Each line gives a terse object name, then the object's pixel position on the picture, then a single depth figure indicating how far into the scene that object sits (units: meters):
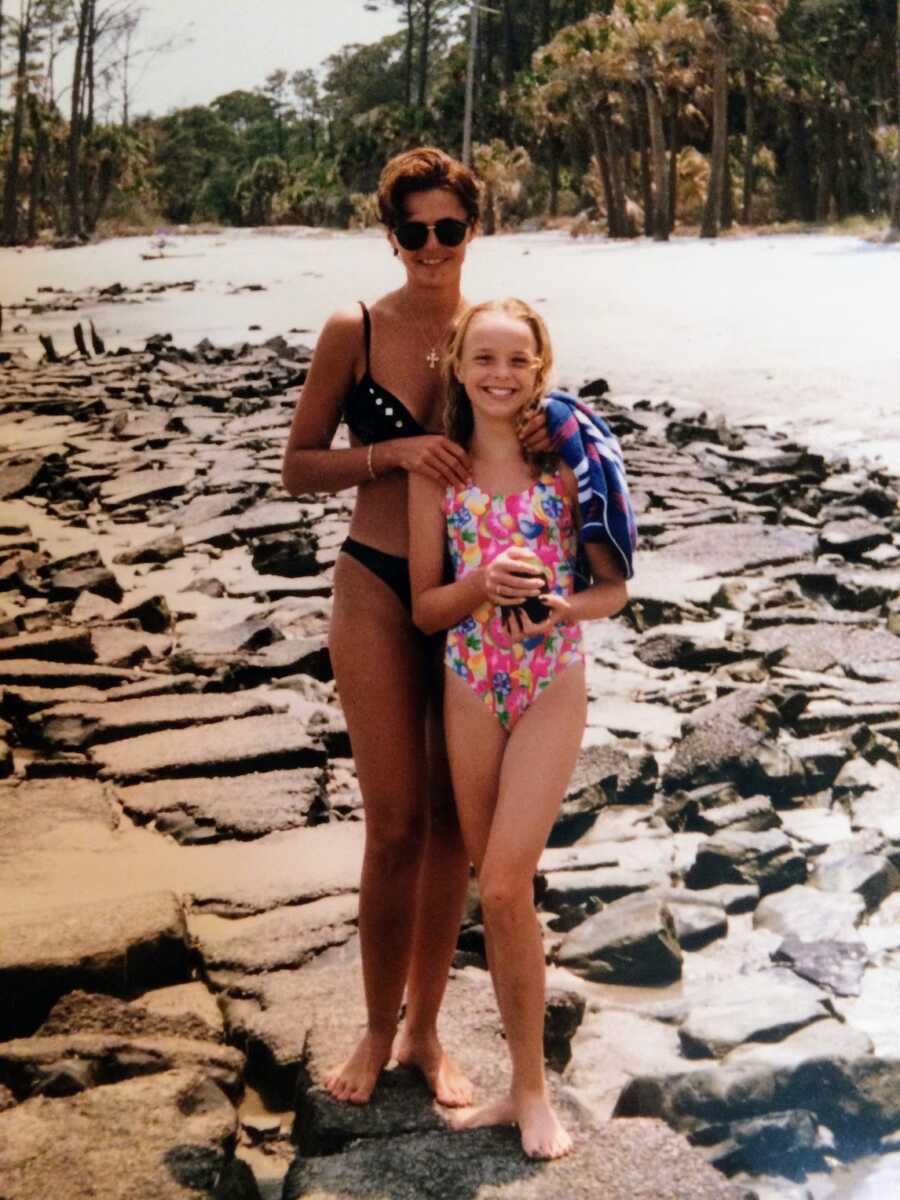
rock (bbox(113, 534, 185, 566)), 9.19
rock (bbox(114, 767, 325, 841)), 4.99
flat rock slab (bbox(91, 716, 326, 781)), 5.47
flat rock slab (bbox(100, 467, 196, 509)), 10.99
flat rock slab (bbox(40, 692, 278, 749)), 5.80
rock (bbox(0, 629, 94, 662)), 6.73
